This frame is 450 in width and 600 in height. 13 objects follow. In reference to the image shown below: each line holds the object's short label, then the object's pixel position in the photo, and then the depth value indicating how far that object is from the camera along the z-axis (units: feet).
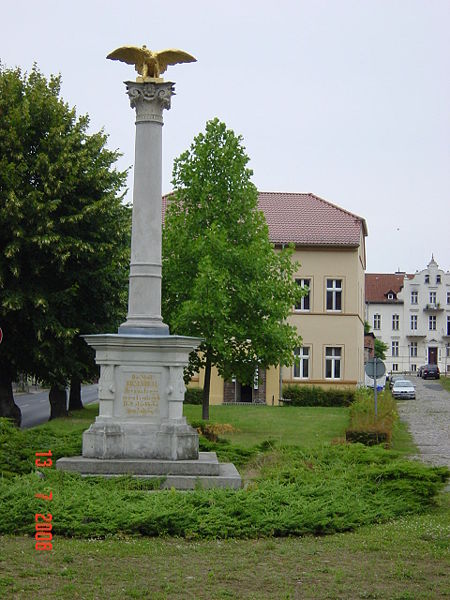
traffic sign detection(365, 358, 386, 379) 90.38
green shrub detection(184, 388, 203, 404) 151.23
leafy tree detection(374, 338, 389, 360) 358.84
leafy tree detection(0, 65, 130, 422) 92.53
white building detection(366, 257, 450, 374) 394.93
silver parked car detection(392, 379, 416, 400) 193.36
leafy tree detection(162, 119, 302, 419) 100.01
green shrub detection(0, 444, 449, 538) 36.37
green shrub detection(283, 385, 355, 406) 157.17
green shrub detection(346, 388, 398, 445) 78.84
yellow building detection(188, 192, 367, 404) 167.43
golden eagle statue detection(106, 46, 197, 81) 52.85
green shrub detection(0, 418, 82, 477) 47.79
